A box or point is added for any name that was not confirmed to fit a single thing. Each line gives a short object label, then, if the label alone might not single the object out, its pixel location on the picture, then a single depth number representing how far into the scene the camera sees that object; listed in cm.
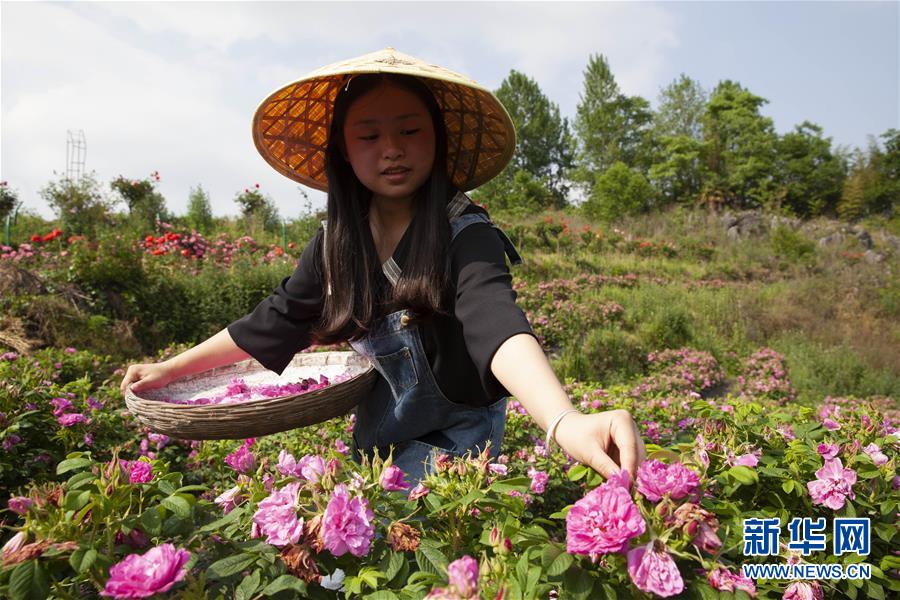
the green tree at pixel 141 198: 1225
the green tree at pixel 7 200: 1111
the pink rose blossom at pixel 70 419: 235
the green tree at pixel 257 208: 1264
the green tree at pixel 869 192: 2553
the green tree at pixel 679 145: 2955
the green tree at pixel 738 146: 2716
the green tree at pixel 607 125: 3322
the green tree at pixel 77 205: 1053
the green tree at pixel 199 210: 1331
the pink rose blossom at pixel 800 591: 88
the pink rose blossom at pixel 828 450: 115
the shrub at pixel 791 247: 1386
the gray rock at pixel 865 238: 1864
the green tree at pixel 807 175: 2667
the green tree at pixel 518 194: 2472
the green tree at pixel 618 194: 2245
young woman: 144
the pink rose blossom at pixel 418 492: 89
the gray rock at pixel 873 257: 1569
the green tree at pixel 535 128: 3500
